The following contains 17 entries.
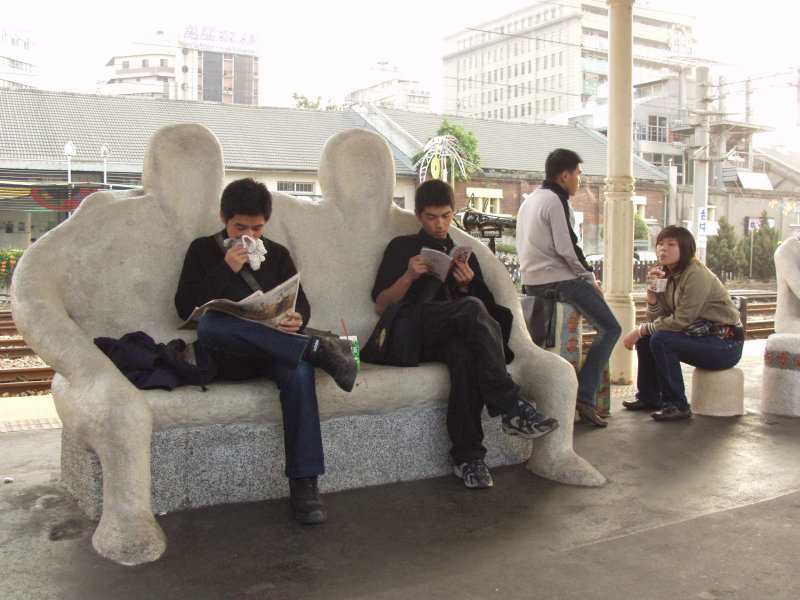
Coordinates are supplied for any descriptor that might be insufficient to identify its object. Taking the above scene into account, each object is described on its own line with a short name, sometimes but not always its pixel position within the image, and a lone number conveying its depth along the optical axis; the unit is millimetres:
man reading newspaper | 3289
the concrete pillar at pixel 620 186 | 6605
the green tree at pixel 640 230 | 34175
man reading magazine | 3723
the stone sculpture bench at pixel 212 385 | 3084
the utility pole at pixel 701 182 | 22058
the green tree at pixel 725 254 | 32125
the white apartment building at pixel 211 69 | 100250
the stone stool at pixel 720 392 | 5457
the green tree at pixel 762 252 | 32750
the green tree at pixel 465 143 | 30641
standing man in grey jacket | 4875
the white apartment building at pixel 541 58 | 89188
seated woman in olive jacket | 5207
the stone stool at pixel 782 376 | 5535
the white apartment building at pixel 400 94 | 98812
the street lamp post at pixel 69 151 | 21812
